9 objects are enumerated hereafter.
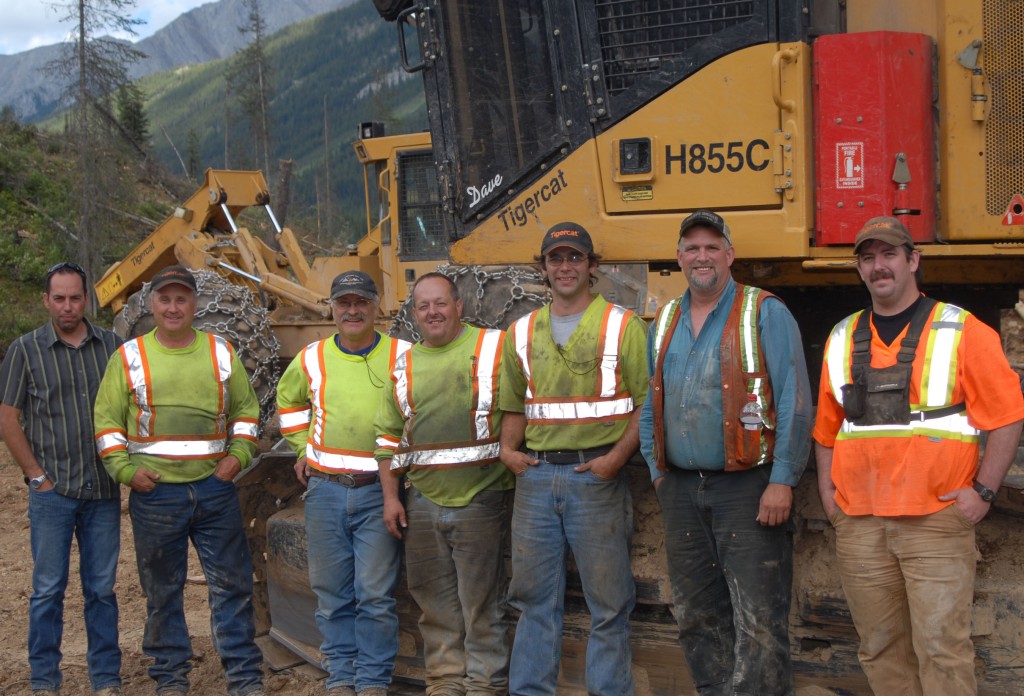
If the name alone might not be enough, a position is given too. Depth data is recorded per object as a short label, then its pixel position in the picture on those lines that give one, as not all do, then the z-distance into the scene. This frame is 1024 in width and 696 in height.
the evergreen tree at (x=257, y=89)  44.00
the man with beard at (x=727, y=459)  4.24
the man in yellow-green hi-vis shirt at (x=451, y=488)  5.09
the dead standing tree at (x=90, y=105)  18.09
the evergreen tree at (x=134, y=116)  32.84
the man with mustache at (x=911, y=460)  3.84
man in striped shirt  5.46
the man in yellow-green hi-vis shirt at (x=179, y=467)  5.38
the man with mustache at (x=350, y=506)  5.23
